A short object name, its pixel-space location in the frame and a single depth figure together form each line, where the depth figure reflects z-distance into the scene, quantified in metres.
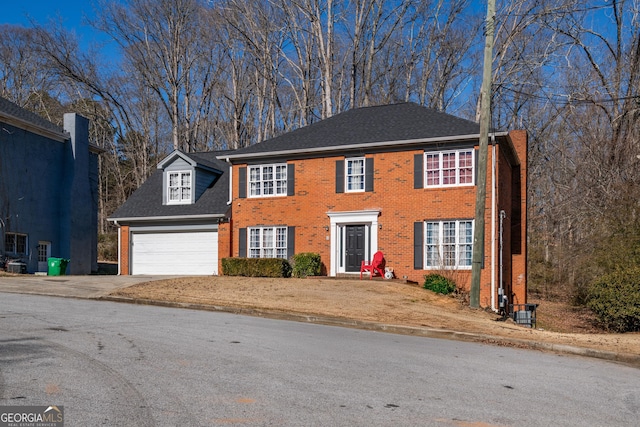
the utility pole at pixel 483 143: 17.44
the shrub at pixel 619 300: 17.47
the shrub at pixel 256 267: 24.47
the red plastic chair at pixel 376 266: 23.59
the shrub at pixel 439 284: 22.12
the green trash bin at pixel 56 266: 27.95
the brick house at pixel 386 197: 23.00
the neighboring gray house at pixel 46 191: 28.34
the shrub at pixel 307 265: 24.53
